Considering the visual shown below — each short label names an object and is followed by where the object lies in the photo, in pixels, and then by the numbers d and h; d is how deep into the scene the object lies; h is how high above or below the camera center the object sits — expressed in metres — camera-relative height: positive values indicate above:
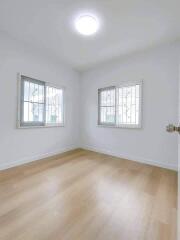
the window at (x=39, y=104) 2.76 +0.34
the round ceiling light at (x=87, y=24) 1.95 +1.52
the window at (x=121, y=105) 3.04 +0.34
